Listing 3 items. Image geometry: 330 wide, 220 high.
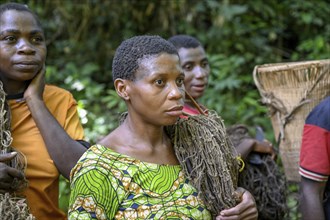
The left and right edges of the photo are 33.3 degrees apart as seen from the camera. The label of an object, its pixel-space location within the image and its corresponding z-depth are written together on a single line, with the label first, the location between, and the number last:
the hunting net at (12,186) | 2.15
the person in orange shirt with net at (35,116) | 2.45
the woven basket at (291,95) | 3.18
